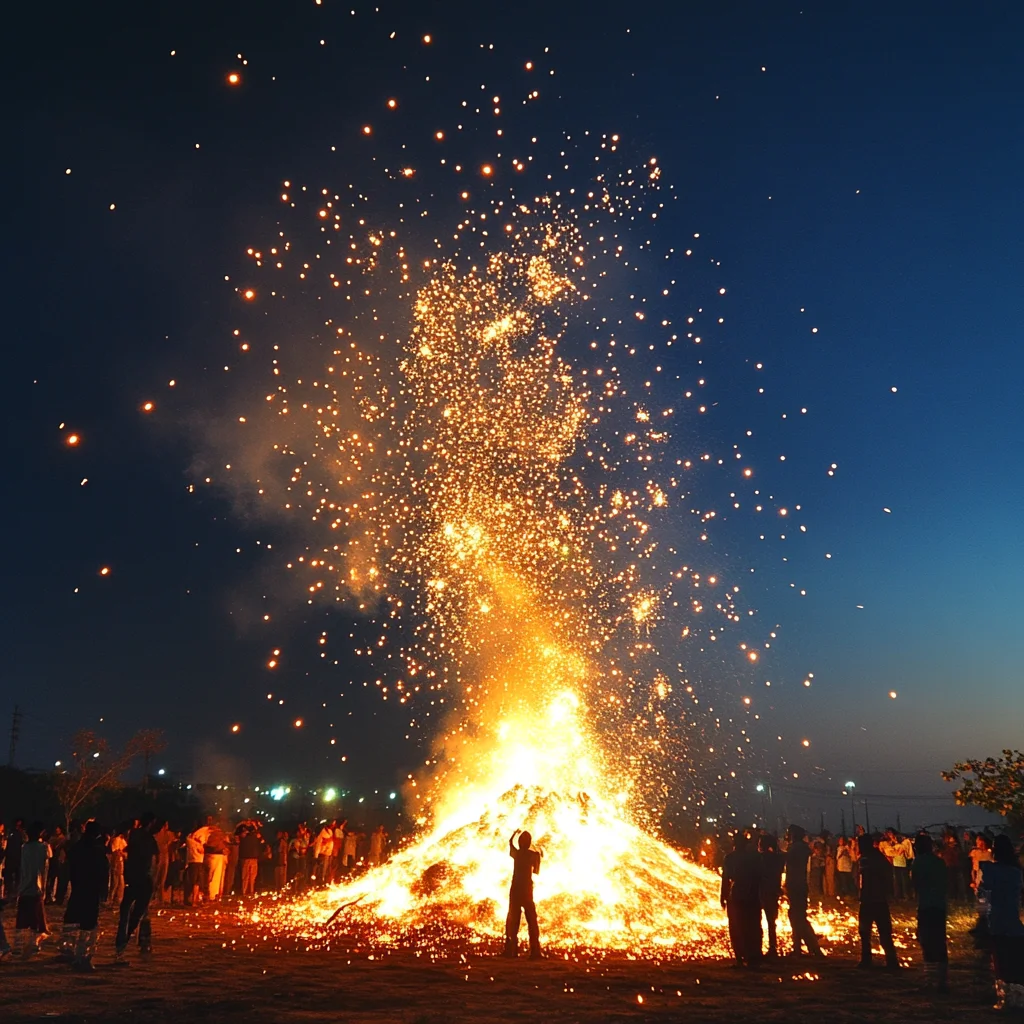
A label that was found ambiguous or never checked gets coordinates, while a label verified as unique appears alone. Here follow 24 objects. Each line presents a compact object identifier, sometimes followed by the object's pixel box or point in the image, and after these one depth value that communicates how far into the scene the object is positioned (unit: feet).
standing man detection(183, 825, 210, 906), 59.16
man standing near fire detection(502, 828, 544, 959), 37.70
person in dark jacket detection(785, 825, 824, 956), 40.68
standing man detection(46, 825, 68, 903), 56.65
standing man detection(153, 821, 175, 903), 58.32
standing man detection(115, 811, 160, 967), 35.11
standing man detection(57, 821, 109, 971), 32.48
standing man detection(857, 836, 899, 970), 35.78
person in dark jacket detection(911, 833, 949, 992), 32.45
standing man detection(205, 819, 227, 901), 61.31
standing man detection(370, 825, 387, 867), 80.02
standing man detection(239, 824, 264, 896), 64.18
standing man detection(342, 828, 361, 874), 78.33
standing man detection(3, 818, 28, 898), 51.31
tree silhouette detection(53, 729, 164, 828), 137.69
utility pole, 191.72
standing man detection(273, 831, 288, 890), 71.15
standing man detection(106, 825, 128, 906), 56.54
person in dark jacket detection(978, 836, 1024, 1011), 27.76
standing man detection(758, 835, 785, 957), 39.40
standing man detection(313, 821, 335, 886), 71.61
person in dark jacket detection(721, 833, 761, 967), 36.58
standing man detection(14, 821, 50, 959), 34.53
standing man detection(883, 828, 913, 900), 67.82
